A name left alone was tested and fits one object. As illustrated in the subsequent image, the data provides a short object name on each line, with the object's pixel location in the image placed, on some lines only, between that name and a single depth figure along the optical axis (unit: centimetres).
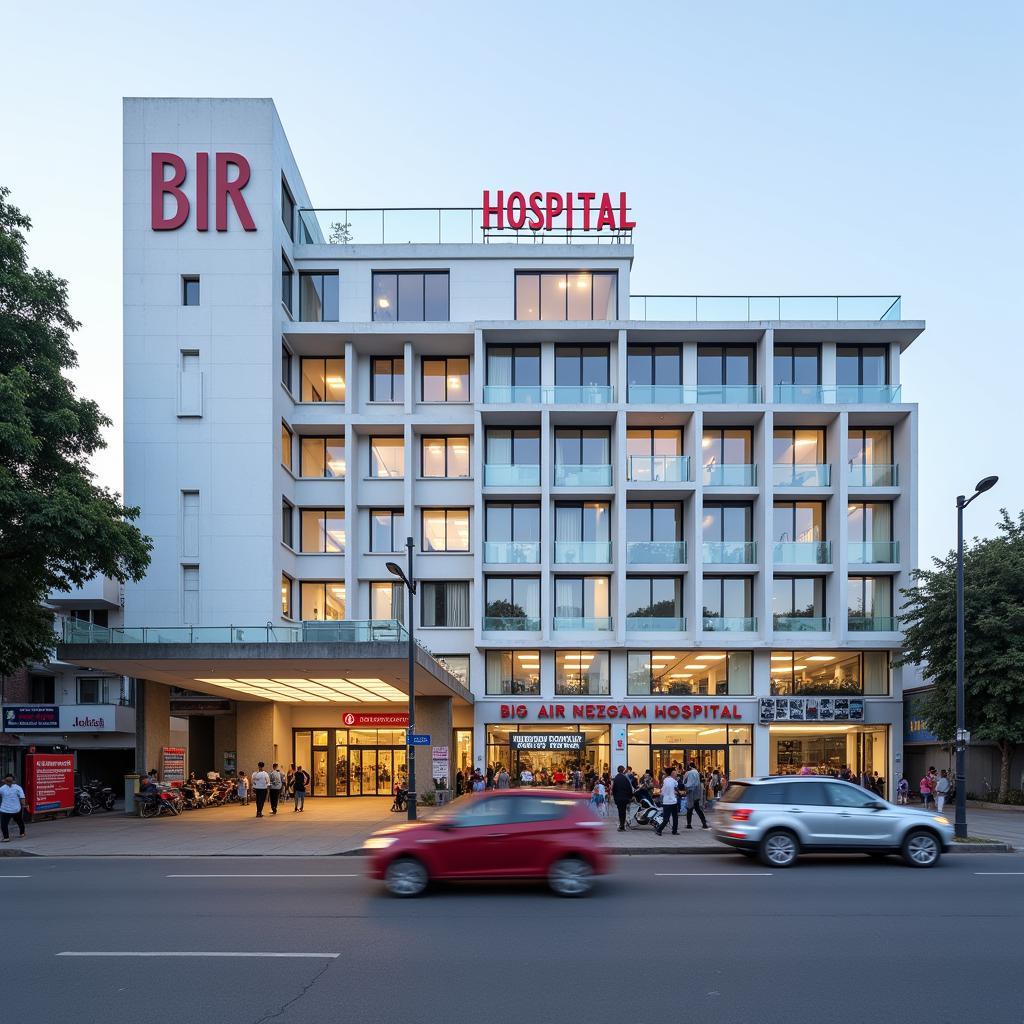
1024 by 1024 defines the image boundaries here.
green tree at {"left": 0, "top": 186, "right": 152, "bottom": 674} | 2134
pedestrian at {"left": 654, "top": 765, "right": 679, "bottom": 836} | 2034
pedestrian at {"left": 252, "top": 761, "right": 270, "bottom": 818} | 2764
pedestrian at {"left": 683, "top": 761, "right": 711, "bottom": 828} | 2234
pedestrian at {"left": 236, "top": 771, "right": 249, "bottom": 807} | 3425
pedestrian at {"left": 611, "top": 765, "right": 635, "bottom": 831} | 2192
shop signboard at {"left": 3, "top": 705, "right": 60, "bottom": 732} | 3034
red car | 1241
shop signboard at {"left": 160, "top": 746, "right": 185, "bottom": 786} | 3114
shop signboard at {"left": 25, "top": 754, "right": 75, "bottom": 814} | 2648
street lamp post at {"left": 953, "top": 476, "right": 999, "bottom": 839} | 2019
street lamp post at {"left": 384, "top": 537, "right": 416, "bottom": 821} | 2270
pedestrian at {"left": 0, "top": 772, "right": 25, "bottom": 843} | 2066
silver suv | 1523
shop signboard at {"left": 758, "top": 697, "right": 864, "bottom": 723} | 3675
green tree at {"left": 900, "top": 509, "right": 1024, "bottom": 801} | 3038
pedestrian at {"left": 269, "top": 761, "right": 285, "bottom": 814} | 2897
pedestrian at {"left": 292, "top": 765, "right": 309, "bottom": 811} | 2970
